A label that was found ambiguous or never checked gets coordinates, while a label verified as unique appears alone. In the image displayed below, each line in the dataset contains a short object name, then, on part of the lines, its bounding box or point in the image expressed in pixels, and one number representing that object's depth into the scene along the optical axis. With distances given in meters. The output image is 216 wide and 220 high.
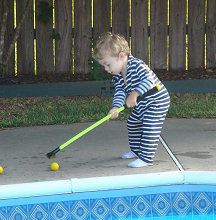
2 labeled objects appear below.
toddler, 6.93
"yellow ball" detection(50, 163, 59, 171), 7.08
